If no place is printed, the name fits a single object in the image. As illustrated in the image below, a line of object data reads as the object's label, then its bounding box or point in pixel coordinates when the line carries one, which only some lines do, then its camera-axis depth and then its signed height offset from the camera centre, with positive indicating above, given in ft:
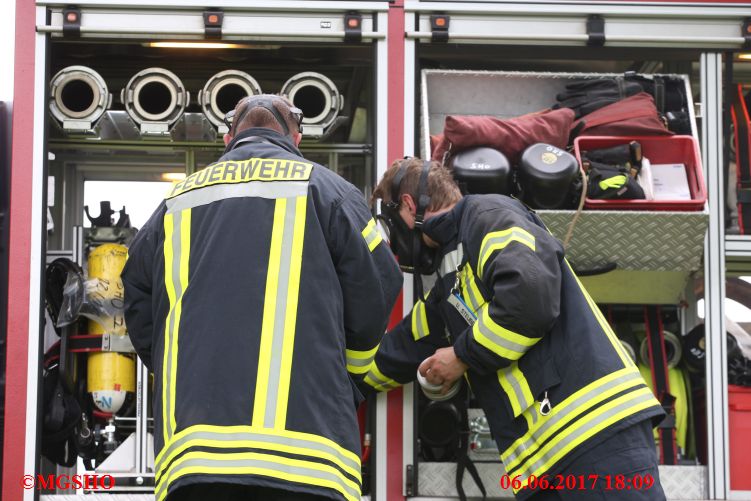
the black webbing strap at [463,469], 27.22 -2.24
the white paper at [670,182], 28.76 +1.52
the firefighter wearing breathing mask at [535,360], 20.94 -0.68
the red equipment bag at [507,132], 27.94 +2.15
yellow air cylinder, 29.76 -0.97
